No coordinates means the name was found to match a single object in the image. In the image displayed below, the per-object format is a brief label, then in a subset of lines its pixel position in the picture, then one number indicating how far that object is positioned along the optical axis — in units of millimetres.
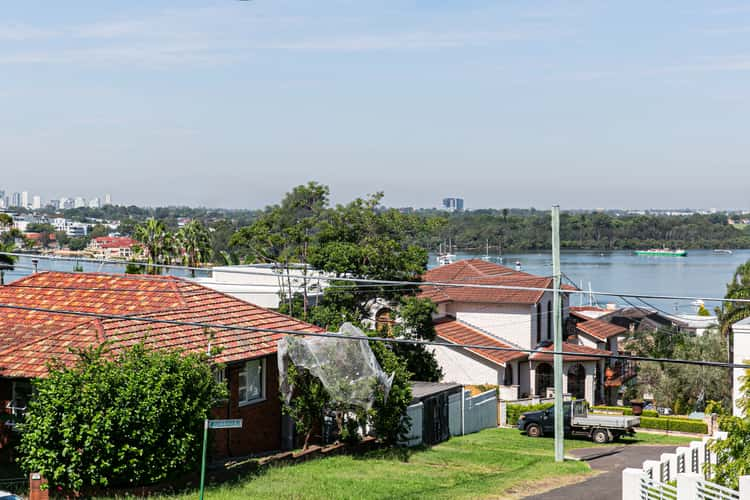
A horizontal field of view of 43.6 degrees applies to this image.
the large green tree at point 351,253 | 39250
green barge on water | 185125
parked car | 34656
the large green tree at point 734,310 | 48100
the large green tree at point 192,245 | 62125
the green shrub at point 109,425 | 19172
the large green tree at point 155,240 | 58531
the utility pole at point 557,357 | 26562
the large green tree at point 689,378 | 45688
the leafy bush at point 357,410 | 25312
